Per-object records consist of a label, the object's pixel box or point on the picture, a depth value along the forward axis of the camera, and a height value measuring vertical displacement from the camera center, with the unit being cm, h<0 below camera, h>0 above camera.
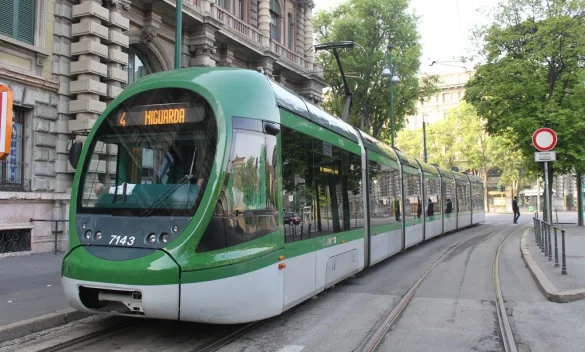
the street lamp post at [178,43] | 1070 +341
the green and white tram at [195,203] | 487 -2
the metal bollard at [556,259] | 1042 -118
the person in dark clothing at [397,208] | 1279 -15
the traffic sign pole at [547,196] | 1333 +21
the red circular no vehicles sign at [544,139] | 1148 +147
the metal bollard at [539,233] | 1428 -89
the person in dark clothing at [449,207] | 2101 -20
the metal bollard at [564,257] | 930 -102
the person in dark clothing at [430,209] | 1745 -23
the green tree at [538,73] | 2184 +588
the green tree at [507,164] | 5125 +404
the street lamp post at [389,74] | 2455 +655
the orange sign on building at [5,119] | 629 +104
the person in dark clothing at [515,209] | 3222 -44
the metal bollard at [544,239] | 1237 -95
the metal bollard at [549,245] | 1150 -98
